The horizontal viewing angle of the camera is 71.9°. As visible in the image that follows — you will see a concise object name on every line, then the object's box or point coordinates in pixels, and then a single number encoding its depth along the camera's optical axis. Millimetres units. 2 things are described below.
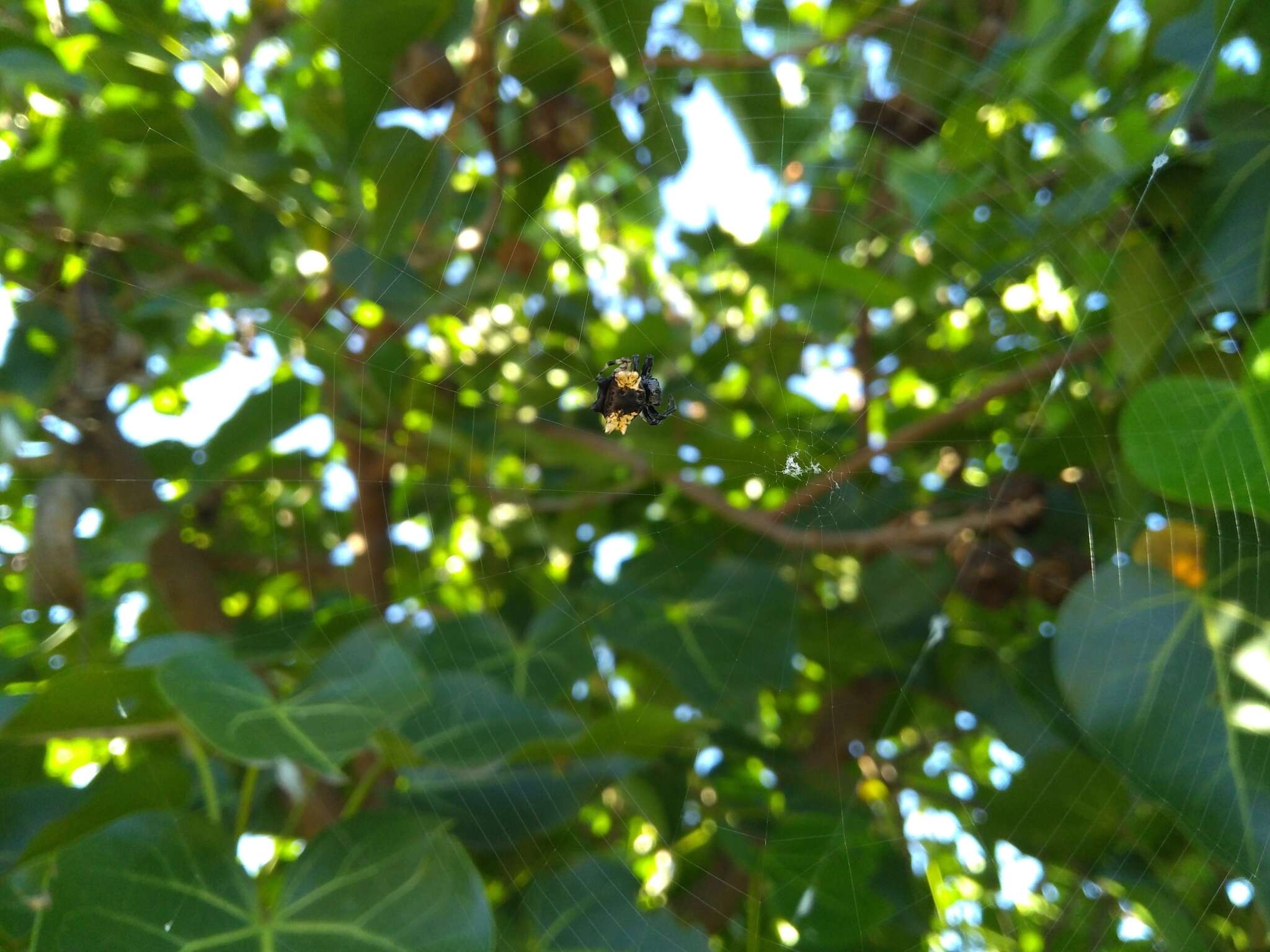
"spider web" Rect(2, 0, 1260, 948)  429
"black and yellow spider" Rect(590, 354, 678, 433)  426
